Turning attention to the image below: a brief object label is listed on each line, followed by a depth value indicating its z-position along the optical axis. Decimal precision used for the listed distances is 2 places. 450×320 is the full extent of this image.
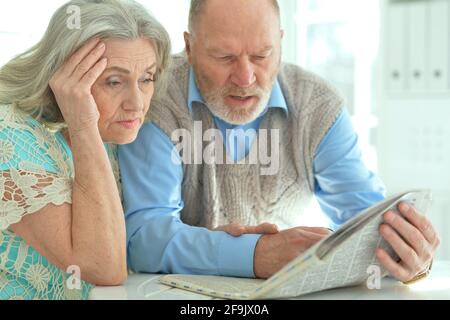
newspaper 1.68
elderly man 2.04
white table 1.75
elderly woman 1.82
